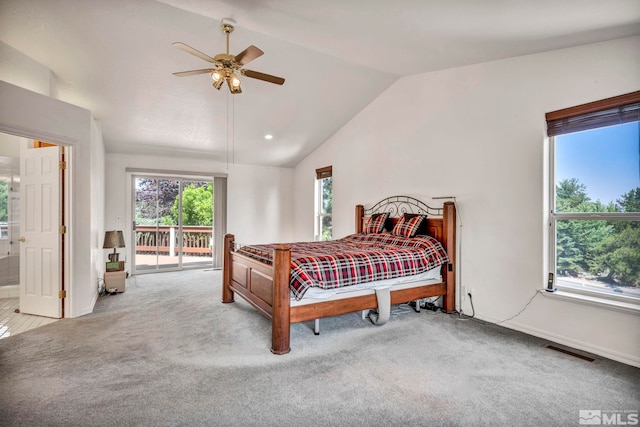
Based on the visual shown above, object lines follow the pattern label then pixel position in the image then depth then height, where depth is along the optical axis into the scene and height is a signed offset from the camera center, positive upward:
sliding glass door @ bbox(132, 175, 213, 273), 6.32 -0.23
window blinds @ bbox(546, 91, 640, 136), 2.57 +0.86
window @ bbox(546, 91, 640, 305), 2.62 +0.13
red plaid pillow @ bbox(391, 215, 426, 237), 4.08 -0.18
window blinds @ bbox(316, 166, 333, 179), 6.32 +0.82
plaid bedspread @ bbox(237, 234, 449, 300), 2.93 -0.49
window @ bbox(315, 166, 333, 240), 6.47 +0.21
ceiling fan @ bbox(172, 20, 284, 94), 2.67 +1.31
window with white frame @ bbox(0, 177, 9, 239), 4.59 +0.05
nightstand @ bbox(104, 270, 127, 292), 4.68 -1.03
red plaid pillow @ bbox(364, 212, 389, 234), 4.62 -0.16
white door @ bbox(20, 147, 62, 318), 3.68 -0.25
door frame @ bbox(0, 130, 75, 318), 3.66 -0.28
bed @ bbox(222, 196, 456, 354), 2.78 -0.76
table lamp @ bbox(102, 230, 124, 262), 4.86 -0.44
